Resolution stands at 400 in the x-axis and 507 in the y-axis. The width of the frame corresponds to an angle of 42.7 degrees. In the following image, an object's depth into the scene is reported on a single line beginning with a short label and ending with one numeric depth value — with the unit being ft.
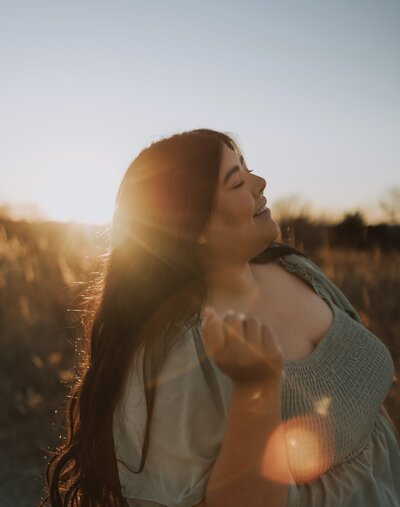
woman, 5.05
